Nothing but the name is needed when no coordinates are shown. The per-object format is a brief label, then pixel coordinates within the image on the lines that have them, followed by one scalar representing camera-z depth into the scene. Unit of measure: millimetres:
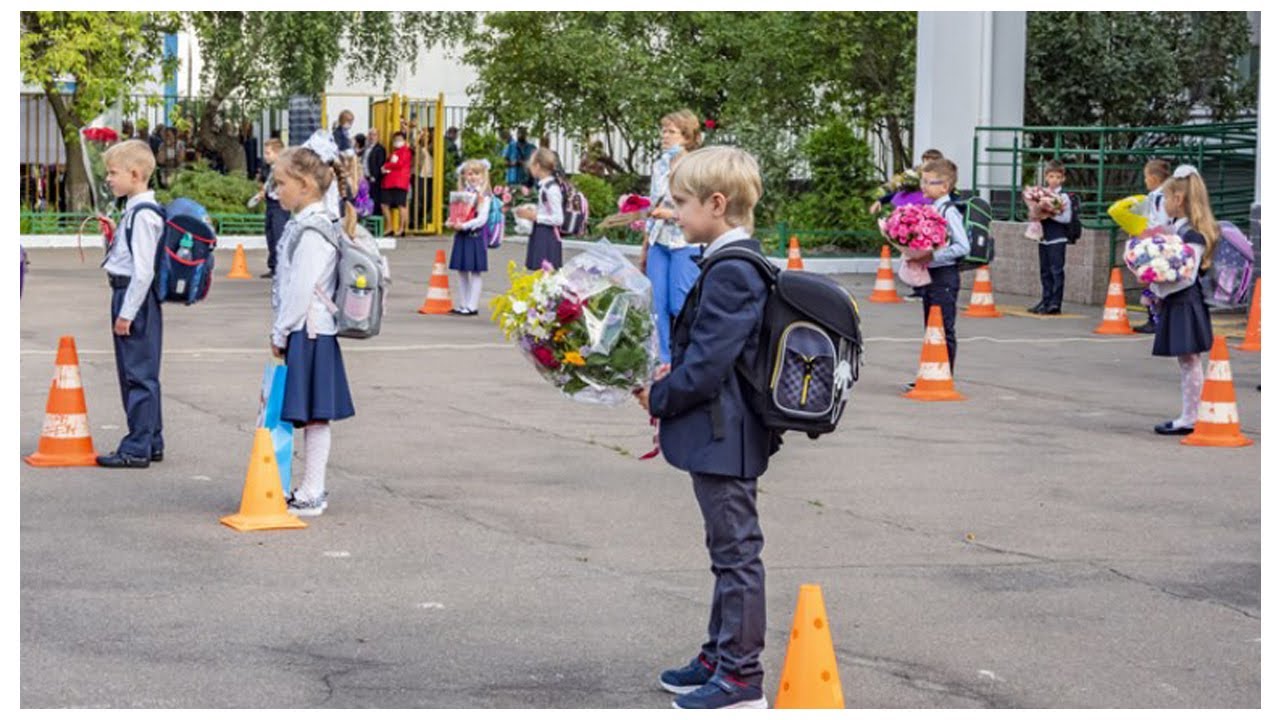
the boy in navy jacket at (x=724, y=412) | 5902
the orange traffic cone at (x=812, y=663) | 5840
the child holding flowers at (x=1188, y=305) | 11938
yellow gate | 32531
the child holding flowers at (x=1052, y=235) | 20547
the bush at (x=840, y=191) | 27078
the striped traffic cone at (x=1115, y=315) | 18750
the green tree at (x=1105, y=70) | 28078
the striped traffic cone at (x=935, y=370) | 13531
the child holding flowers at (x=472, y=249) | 19219
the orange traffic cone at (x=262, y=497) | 8742
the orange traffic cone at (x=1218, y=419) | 11719
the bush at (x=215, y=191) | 29766
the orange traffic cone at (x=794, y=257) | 23359
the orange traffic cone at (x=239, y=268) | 23750
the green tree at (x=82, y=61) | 28328
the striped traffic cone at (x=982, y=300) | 20250
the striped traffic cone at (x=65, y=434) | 10289
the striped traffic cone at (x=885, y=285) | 21861
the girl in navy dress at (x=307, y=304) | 8828
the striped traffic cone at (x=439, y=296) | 19562
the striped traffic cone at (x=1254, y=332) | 17281
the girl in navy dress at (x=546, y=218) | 18531
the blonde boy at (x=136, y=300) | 9898
